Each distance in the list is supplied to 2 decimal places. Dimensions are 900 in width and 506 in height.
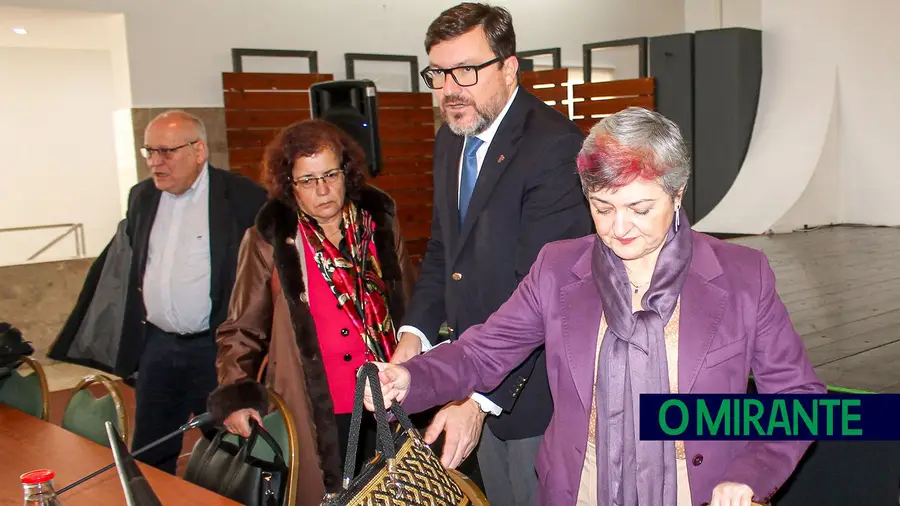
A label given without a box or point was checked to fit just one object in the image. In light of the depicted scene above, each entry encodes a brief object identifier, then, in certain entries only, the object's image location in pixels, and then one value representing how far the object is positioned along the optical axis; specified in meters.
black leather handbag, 2.06
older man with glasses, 3.36
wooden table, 2.05
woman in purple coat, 1.49
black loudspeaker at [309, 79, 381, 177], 4.98
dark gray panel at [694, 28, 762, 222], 10.17
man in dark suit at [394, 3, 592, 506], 2.07
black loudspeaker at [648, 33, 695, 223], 10.29
